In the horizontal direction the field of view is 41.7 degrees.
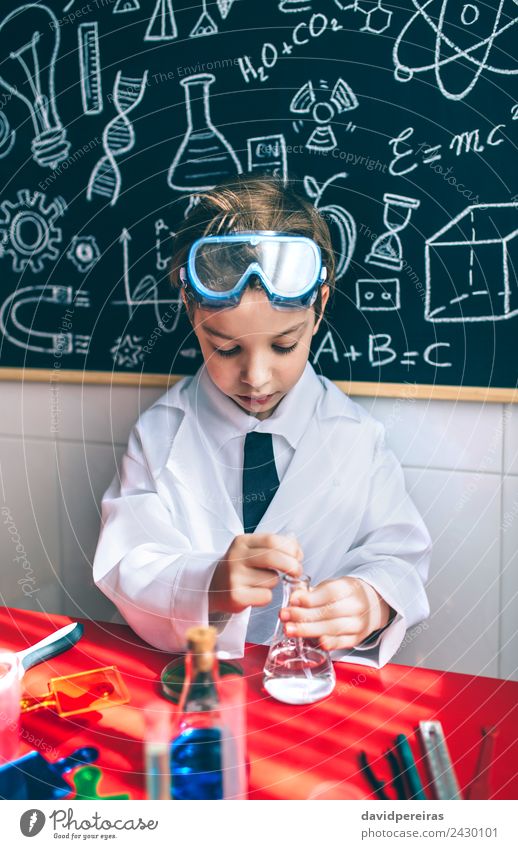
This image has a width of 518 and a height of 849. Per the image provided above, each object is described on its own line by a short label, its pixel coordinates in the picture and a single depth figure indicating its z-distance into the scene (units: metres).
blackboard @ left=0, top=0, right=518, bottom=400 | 0.85
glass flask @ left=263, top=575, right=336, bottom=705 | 0.62
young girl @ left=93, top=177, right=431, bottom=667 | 0.72
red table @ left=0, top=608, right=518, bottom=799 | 0.53
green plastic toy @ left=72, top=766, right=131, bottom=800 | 0.52
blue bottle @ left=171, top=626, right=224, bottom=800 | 0.51
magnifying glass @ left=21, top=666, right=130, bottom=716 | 0.62
